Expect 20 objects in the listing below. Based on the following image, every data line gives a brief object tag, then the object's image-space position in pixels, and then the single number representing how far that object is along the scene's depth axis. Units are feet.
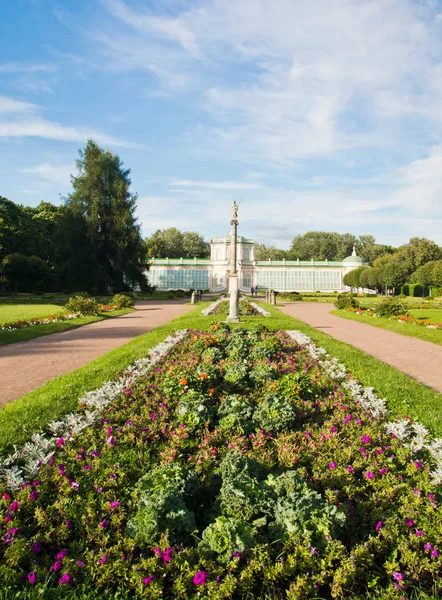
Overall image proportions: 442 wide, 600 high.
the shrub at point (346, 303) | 77.49
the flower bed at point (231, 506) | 7.83
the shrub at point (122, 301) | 74.45
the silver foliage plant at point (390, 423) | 12.33
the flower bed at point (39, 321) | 43.03
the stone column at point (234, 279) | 49.23
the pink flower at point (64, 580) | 7.38
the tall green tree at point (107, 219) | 120.47
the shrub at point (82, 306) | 58.59
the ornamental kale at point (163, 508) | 8.68
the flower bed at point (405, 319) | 48.71
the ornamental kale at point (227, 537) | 8.20
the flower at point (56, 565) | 7.77
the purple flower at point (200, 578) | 7.41
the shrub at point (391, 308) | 58.54
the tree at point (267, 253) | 277.03
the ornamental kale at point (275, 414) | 14.30
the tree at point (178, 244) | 249.34
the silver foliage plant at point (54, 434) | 10.88
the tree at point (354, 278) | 193.26
